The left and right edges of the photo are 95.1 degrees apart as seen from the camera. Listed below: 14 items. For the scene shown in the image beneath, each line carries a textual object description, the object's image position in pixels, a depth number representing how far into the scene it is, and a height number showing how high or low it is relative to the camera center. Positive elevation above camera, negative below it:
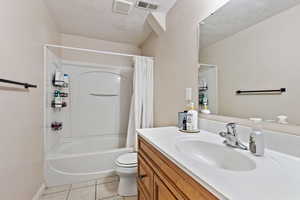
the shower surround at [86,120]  1.77 -0.38
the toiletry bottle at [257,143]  0.66 -0.20
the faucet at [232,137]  0.77 -0.21
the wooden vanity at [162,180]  0.52 -0.40
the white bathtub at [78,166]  1.71 -0.86
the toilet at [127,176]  1.55 -0.88
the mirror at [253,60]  0.70 +0.26
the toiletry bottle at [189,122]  1.16 -0.18
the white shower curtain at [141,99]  2.07 +0.02
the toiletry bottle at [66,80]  2.35 +0.36
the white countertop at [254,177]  0.38 -0.26
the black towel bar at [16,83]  0.89 +0.14
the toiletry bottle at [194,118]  1.16 -0.15
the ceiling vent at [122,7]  1.67 +1.20
